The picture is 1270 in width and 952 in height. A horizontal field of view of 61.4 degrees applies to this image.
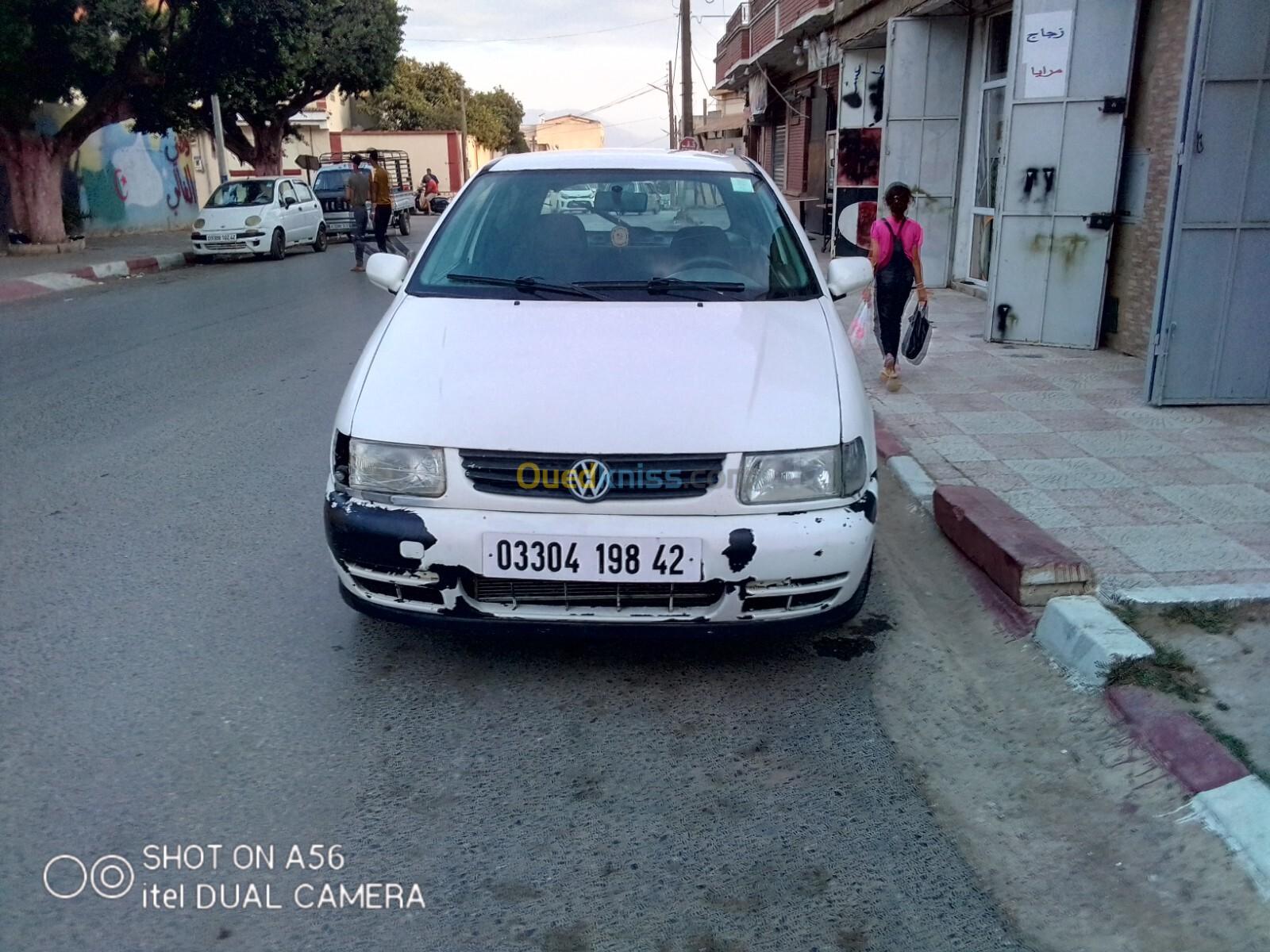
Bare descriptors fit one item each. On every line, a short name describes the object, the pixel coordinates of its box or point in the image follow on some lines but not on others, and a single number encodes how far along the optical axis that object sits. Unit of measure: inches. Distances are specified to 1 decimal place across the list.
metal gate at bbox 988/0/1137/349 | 339.9
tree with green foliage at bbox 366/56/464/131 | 2317.9
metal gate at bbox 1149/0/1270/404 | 246.5
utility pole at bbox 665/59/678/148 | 2304.4
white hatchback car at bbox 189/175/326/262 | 787.4
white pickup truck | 1025.5
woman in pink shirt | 295.4
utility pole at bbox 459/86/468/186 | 2393.0
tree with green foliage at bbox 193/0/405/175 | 807.7
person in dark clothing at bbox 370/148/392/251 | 690.8
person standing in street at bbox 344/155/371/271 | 706.2
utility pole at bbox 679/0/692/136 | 1204.5
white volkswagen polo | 127.5
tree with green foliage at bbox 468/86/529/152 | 2778.1
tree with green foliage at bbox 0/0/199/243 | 676.1
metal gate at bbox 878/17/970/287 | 498.9
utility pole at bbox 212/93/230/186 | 1002.8
